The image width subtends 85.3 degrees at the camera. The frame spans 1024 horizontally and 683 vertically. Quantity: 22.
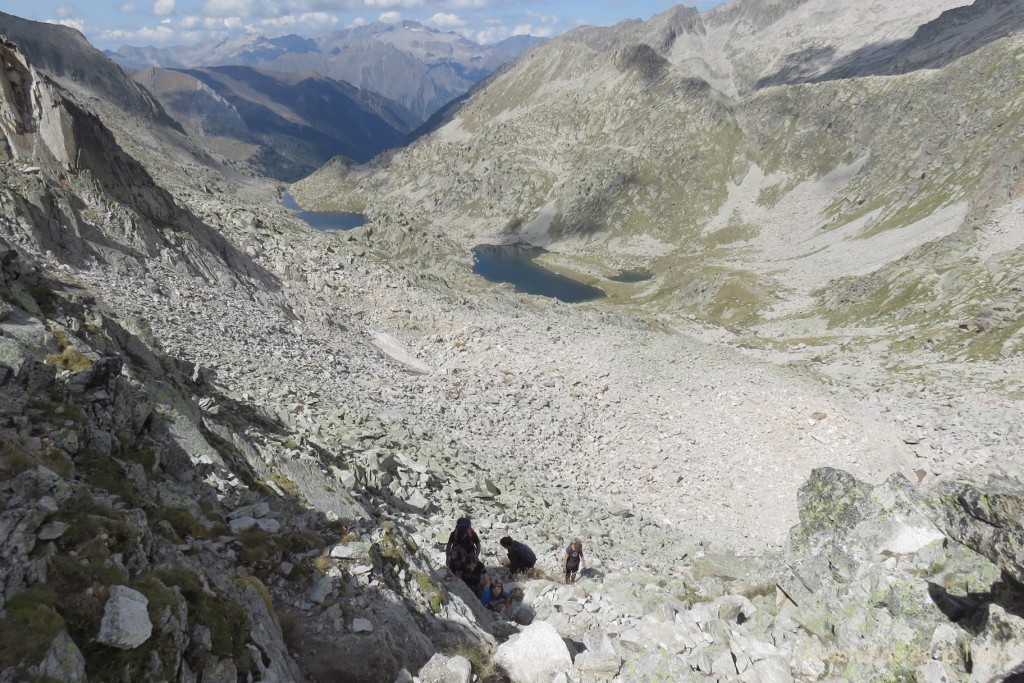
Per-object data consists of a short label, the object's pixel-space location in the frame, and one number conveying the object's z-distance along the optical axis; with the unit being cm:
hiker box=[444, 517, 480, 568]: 1523
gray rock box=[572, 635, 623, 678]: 1043
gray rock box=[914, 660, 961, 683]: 947
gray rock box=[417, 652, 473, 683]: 948
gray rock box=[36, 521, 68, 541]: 729
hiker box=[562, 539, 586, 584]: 1680
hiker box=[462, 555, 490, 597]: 1495
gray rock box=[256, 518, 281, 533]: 1199
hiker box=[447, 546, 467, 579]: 1502
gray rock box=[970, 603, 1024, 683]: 886
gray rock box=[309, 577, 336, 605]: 1040
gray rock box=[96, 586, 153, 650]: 644
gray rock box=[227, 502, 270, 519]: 1243
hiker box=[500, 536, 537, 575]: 1698
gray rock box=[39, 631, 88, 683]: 571
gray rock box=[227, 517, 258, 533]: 1170
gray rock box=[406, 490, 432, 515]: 1933
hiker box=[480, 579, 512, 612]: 1471
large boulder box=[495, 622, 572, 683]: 1020
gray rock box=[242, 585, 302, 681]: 813
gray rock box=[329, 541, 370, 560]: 1171
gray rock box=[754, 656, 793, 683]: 1063
